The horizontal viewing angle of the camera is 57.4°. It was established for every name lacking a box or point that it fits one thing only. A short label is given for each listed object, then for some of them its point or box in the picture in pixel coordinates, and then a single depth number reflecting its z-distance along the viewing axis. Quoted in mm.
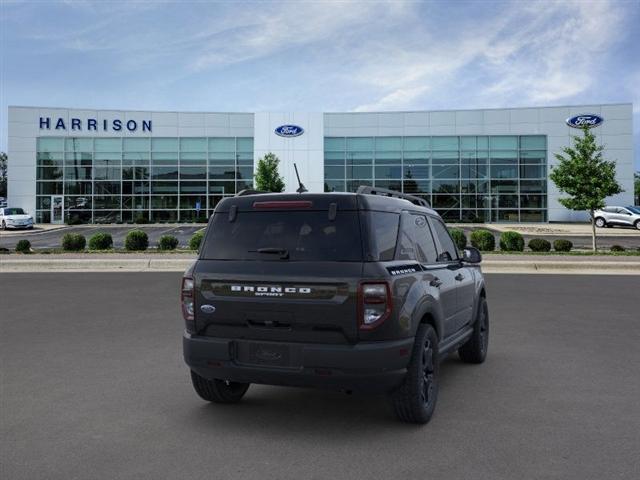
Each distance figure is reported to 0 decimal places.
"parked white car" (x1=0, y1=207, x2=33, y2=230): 40156
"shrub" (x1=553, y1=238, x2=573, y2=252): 21547
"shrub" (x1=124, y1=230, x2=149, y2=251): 21906
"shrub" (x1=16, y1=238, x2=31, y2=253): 21500
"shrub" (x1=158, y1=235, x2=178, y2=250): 21938
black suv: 4074
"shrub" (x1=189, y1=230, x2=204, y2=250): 20891
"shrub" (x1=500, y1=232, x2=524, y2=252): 21469
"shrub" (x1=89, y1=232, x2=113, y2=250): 22406
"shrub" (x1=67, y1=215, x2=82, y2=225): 45656
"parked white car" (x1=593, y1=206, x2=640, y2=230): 38594
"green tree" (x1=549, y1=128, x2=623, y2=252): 24031
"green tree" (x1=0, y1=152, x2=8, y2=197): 127625
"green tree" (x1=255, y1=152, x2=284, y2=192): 41625
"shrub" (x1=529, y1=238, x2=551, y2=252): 21391
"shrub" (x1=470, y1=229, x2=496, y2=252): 21344
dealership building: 46062
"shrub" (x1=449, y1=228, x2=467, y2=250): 20516
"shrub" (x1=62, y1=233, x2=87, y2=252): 21969
